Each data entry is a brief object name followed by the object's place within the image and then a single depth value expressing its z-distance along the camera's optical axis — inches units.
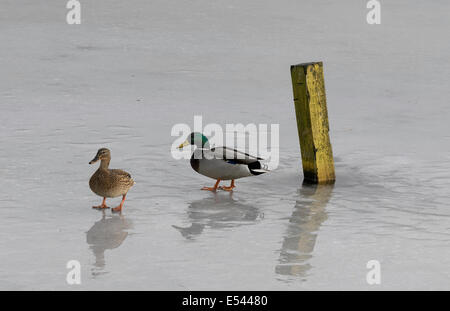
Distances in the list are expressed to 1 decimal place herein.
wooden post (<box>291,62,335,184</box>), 773.9
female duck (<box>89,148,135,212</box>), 675.4
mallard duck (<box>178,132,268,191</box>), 743.7
